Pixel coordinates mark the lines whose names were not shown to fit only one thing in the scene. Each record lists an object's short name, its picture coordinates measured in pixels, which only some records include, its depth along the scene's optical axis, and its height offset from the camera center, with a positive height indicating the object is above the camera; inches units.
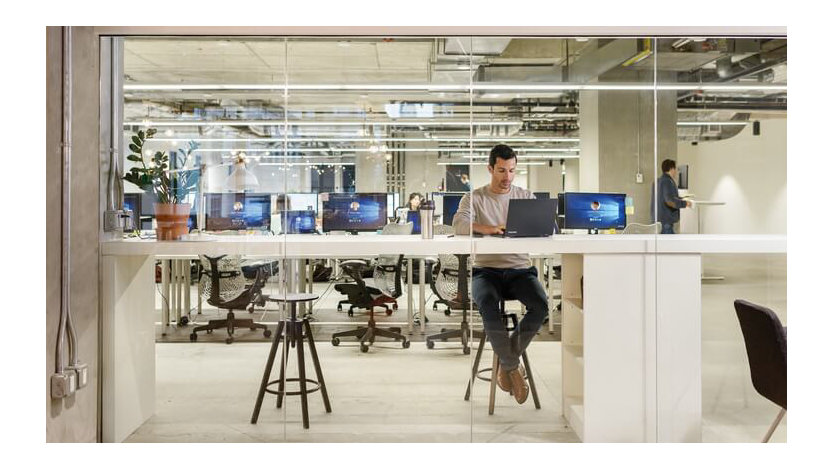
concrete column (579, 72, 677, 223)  136.6 +20.6
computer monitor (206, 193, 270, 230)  139.3 +4.4
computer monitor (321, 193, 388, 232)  150.8 +4.9
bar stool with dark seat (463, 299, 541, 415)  136.9 -34.2
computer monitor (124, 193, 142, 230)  138.1 +5.7
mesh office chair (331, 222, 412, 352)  136.0 -15.1
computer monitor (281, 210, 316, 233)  138.1 +1.8
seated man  137.2 -14.8
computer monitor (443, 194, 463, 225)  143.5 +6.2
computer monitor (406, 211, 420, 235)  143.3 +1.9
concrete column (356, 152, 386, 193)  152.6 +15.1
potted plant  139.1 +11.3
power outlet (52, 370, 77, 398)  115.3 -31.7
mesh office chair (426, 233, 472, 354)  137.5 -13.8
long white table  130.0 -24.3
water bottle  139.2 +1.8
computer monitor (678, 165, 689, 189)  135.9 +12.8
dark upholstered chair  103.9 -22.1
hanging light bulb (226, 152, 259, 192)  143.3 +12.5
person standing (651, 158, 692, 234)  135.5 +7.2
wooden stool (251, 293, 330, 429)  135.9 -27.2
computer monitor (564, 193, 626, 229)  138.7 +4.7
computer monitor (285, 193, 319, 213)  141.3 +7.0
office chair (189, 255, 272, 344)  136.3 -14.1
